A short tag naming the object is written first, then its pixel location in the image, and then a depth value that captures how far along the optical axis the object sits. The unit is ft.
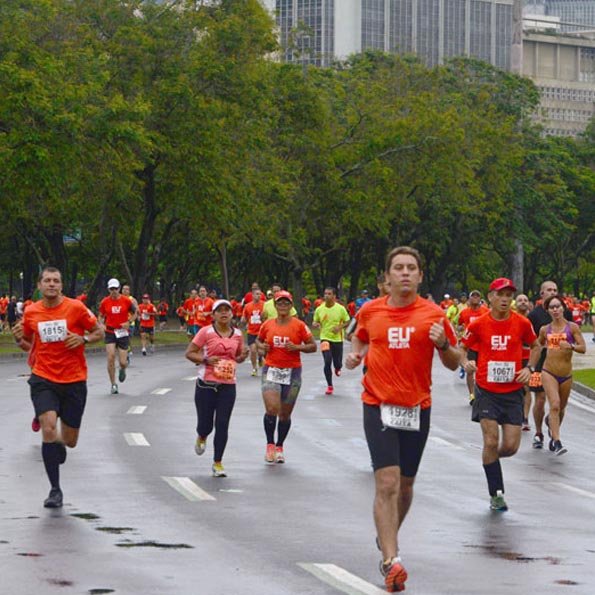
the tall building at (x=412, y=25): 557.33
